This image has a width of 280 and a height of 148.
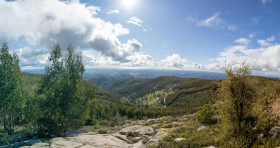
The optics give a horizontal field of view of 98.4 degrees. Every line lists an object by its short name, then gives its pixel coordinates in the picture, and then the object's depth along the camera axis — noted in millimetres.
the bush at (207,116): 14455
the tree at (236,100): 8812
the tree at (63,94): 15922
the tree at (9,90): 15352
